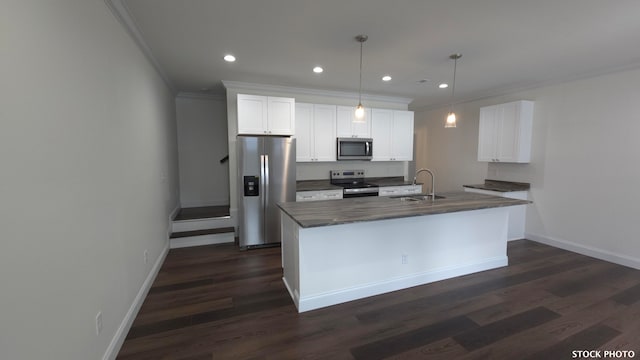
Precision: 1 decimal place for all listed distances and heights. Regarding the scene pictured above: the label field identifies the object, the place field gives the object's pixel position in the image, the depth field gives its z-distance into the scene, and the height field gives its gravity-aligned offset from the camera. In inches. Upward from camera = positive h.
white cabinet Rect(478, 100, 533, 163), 174.1 +19.7
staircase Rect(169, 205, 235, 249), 165.0 -45.0
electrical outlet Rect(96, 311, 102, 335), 67.1 -41.0
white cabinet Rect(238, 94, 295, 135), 166.1 +28.6
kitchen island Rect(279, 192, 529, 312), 99.1 -35.0
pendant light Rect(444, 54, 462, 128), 124.4 +48.2
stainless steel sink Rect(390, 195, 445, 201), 130.7 -18.3
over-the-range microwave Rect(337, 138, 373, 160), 196.1 +8.8
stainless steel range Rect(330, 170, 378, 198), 186.9 -16.9
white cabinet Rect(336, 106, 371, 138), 195.5 +26.6
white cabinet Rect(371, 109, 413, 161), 207.2 +20.6
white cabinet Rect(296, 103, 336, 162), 186.1 +19.9
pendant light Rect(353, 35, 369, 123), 105.0 +22.1
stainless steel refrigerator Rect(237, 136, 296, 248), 162.1 -14.3
